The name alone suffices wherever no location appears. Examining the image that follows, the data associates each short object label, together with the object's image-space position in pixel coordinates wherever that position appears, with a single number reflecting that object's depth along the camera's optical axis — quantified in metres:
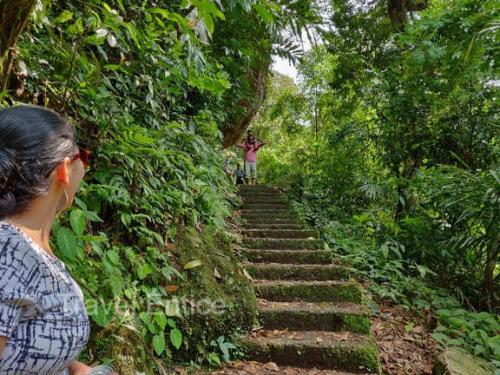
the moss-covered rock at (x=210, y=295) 2.64
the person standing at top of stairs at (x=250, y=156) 10.05
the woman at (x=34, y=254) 0.83
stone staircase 2.83
